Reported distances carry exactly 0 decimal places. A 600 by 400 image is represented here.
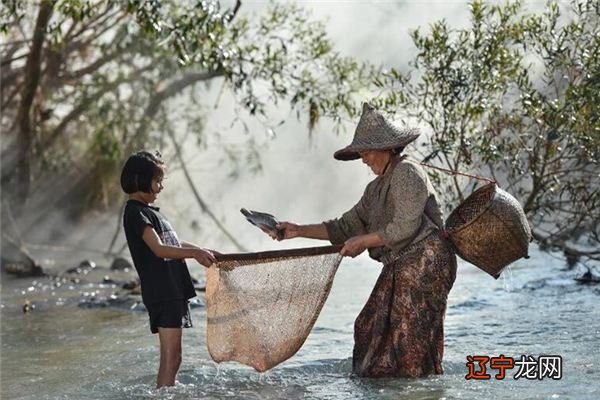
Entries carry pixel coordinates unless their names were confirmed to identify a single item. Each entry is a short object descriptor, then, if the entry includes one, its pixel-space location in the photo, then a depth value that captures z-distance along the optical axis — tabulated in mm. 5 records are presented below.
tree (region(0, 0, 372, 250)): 19817
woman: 10675
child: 10353
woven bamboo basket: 10905
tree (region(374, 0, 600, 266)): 16059
